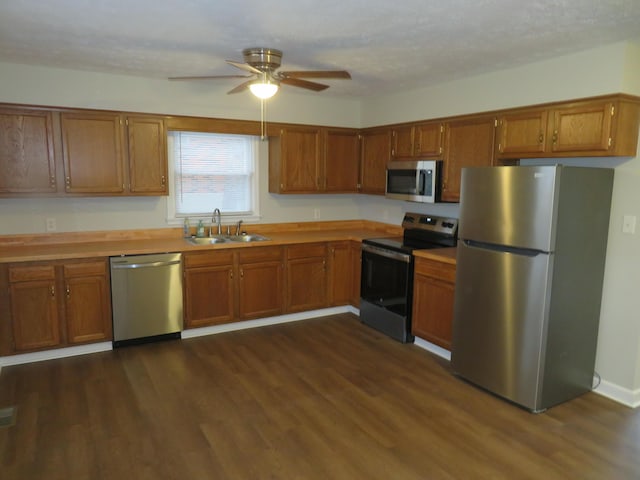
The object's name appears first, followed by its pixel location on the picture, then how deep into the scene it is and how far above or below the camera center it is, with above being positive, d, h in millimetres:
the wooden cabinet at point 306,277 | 4797 -1000
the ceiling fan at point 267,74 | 3082 +720
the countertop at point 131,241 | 3812 -591
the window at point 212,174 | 4730 +76
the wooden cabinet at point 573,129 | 2998 +406
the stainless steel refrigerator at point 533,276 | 2943 -610
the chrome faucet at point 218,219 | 4895 -403
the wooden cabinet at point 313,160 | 5012 +253
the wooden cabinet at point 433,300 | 3842 -1004
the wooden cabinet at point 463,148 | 3847 +320
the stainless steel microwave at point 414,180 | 4309 +42
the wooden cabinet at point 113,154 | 4004 +233
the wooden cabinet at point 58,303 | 3664 -1031
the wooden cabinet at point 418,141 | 4344 +436
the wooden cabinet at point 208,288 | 4285 -1021
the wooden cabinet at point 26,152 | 3773 +215
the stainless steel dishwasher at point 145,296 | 3980 -1037
